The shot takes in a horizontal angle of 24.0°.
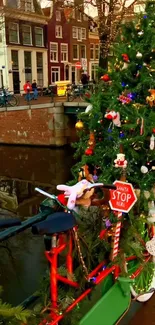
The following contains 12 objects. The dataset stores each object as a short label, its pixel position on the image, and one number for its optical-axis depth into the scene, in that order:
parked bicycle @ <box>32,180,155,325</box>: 1.85
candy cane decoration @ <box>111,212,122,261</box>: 2.35
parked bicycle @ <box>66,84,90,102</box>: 15.36
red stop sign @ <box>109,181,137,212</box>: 2.31
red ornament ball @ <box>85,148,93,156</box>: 2.62
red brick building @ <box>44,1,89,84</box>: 27.50
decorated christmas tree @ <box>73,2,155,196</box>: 2.46
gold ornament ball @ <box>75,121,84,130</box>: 2.77
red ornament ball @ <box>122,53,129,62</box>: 2.53
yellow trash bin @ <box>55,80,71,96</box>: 19.69
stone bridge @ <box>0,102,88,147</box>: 14.91
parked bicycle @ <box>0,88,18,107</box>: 15.92
